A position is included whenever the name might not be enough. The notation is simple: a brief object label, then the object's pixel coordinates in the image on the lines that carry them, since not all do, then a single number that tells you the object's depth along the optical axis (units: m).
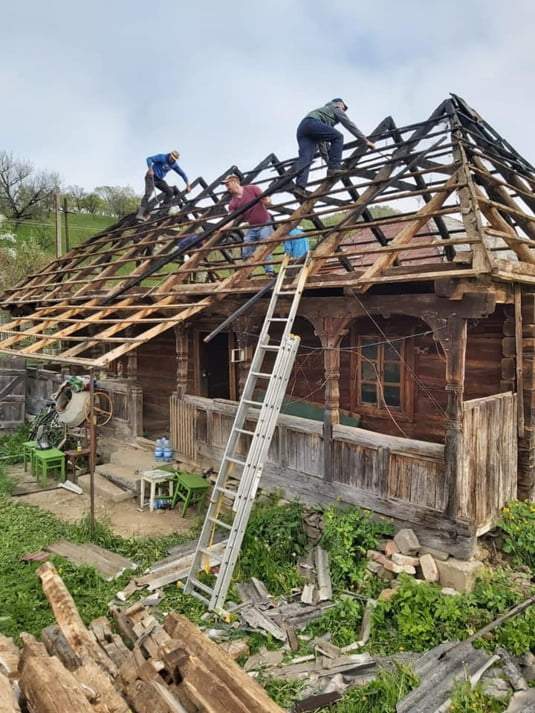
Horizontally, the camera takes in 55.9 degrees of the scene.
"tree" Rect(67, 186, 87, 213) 59.97
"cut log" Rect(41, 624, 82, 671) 4.50
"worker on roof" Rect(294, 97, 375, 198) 8.80
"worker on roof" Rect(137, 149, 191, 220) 13.44
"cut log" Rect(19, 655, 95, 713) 3.47
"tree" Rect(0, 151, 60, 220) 50.08
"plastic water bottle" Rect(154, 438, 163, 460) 10.45
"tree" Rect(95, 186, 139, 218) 61.06
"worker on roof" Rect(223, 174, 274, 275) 9.50
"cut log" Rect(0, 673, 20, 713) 3.58
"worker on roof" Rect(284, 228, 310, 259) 8.48
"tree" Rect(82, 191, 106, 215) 60.16
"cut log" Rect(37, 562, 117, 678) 4.76
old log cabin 6.30
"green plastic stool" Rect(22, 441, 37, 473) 11.20
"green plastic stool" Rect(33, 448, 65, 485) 10.41
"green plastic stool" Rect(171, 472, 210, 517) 8.72
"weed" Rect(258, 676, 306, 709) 4.66
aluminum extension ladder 5.91
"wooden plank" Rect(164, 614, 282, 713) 3.62
